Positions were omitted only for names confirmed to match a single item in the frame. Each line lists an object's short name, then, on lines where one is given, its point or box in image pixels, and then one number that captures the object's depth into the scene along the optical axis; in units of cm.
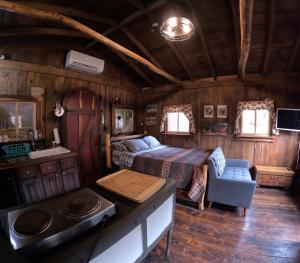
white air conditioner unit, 333
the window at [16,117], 266
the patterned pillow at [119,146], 383
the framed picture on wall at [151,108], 533
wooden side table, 346
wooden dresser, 225
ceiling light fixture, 194
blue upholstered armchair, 257
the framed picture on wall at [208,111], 446
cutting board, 124
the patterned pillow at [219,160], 288
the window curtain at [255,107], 378
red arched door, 351
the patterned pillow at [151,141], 434
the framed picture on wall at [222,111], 431
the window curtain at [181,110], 464
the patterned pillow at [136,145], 381
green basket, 247
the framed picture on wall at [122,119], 459
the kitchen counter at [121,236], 73
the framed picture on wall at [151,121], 537
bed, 280
